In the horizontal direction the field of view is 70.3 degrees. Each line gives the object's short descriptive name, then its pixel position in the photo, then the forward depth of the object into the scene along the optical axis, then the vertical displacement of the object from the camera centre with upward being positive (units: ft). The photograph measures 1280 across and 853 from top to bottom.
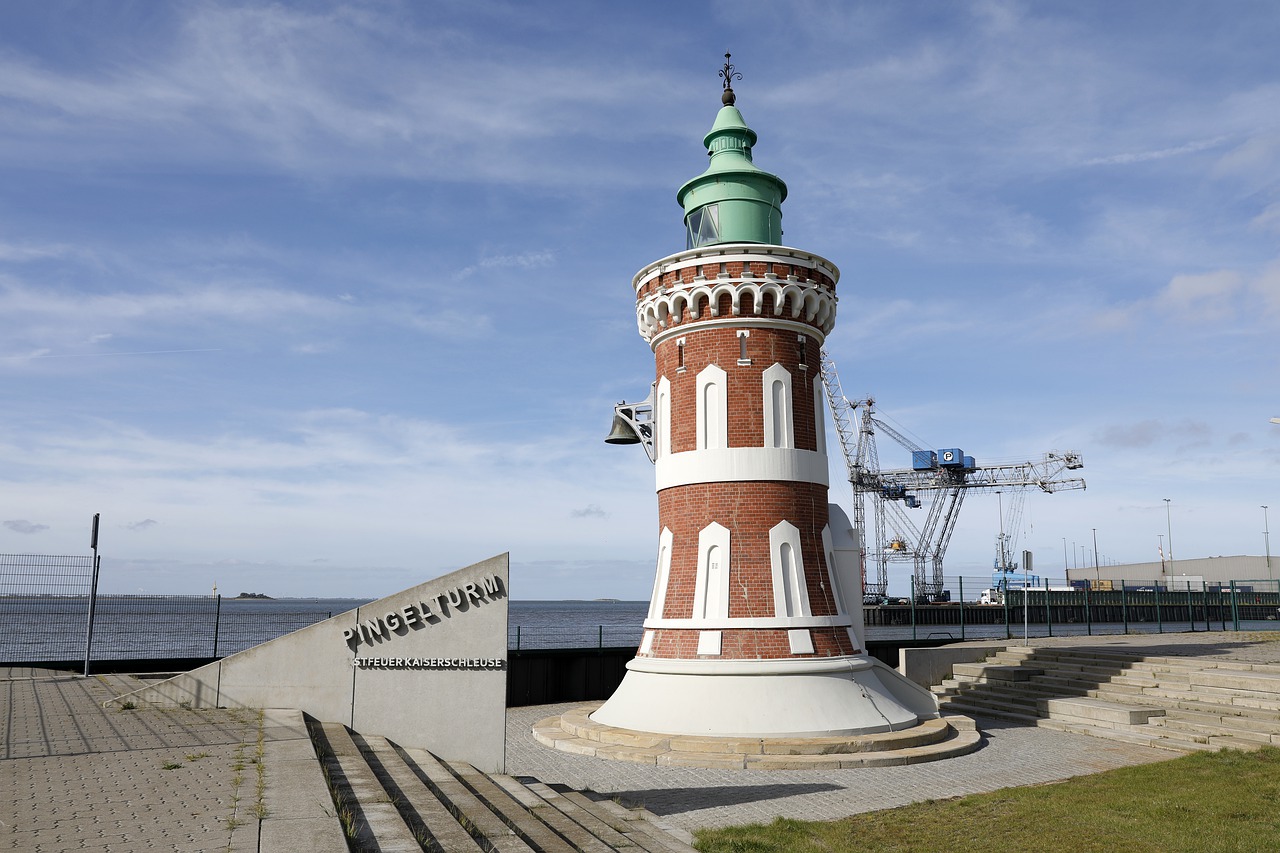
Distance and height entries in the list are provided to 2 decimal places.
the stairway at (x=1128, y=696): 50.55 -7.92
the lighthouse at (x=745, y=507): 50.34 +3.87
